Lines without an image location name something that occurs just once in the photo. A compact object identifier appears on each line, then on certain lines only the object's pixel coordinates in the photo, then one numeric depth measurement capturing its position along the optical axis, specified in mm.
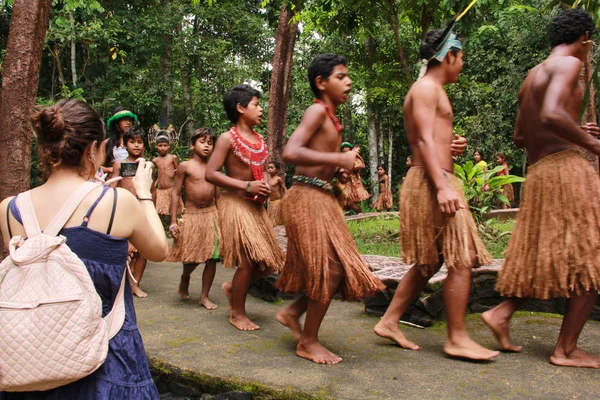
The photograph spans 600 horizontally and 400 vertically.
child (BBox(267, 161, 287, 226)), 9984
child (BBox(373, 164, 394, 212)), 15477
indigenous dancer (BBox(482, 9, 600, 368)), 3096
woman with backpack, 1889
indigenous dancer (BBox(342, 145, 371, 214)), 12144
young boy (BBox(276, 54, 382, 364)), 3299
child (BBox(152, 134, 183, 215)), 7938
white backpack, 1729
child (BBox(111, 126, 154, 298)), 5004
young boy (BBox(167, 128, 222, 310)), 5105
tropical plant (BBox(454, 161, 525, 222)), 6977
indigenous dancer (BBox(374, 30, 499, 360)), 3205
